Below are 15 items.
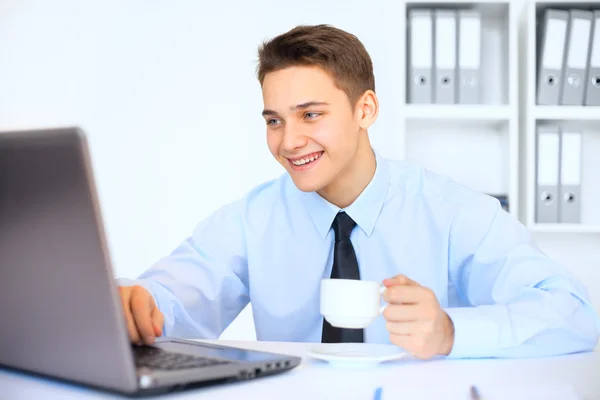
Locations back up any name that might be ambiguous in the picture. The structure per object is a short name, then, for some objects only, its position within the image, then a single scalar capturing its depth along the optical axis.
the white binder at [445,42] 2.57
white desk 0.77
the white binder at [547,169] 2.59
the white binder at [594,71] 2.57
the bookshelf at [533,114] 2.58
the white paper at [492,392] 0.75
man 1.47
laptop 0.61
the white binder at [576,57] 2.56
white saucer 0.92
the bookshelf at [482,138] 2.81
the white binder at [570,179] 2.59
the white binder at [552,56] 2.57
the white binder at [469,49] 2.58
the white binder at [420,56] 2.57
